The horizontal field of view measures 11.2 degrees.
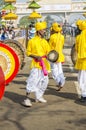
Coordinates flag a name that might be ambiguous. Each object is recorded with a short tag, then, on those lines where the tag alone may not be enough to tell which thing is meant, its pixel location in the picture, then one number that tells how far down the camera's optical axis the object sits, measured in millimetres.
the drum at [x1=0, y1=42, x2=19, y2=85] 8992
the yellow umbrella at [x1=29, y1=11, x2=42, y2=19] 25269
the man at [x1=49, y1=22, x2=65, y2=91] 10203
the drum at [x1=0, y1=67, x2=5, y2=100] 5980
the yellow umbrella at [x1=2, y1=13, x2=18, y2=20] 26867
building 77438
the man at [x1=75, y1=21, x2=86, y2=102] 8680
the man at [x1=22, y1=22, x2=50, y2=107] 8383
